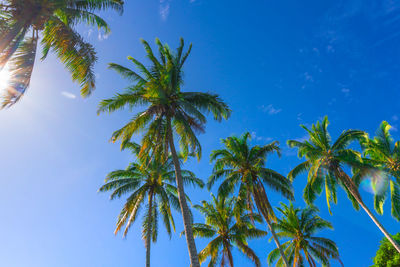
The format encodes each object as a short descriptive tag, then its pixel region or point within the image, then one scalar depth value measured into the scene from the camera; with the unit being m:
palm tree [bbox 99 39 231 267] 13.22
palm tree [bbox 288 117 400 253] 19.89
